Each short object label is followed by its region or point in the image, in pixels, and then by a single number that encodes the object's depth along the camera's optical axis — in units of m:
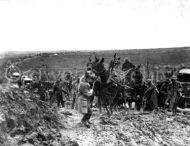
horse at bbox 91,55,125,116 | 15.13
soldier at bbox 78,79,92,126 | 11.27
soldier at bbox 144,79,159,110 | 16.05
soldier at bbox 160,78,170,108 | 16.62
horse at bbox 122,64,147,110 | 16.69
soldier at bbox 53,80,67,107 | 17.94
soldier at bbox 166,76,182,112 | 15.87
